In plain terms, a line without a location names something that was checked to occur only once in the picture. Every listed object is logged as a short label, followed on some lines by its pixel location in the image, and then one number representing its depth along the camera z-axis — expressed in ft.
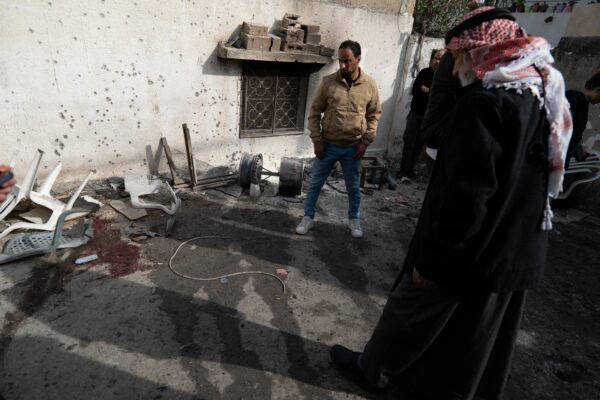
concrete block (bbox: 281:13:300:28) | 17.87
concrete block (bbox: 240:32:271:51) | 16.85
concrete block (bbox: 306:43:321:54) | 18.84
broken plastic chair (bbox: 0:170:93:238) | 12.30
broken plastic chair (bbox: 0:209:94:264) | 11.03
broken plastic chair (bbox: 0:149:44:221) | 12.24
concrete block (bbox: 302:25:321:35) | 18.47
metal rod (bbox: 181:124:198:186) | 16.98
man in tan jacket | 12.83
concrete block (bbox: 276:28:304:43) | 17.81
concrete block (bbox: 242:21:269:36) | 16.85
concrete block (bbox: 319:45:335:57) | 19.37
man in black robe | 4.81
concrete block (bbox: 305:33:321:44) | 18.74
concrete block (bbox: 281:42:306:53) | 18.08
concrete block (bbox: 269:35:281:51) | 17.56
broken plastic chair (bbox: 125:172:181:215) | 14.44
